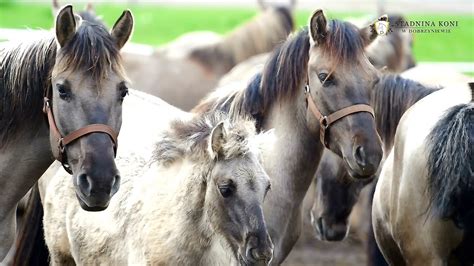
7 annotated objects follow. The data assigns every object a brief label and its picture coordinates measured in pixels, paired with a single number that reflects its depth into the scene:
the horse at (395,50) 21.77
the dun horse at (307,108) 11.57
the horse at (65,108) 9.60
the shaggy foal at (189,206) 10.21
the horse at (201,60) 22.64
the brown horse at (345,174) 13.92
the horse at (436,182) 10.45
